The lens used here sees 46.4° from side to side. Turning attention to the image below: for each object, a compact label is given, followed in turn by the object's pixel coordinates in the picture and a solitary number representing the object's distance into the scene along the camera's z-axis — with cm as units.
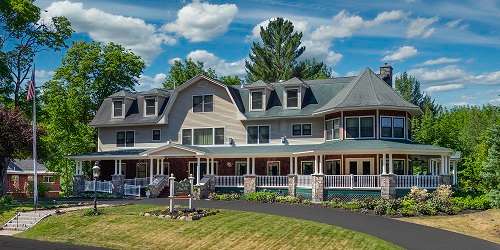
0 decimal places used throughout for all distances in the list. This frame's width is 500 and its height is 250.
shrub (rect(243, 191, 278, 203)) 3519
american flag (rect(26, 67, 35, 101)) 3484
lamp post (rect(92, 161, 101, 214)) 3006
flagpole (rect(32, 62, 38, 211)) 3338
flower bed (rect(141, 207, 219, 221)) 2714
